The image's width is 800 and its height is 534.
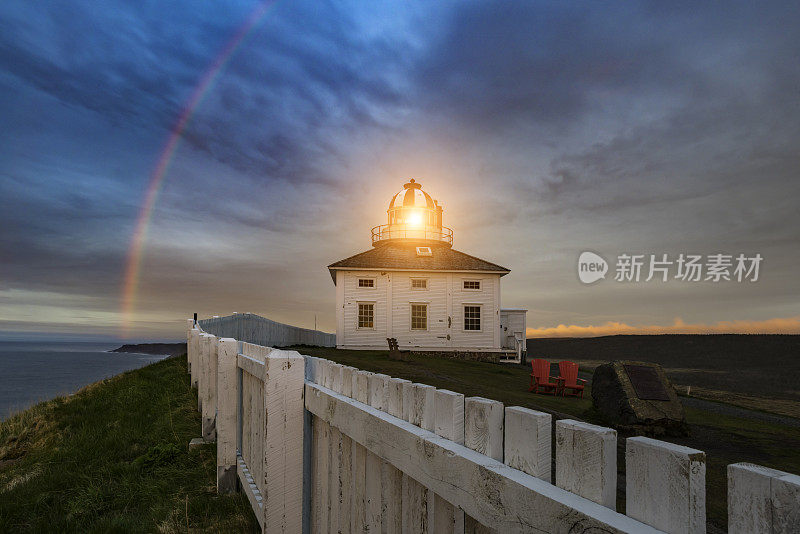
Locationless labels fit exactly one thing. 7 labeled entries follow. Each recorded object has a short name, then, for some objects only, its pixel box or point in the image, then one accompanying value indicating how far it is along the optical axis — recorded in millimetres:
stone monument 9648
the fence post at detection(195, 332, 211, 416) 7491
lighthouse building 30891
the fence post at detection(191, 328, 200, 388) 11008
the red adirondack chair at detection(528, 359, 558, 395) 15602
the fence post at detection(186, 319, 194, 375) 14694
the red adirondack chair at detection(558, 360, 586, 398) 14934
